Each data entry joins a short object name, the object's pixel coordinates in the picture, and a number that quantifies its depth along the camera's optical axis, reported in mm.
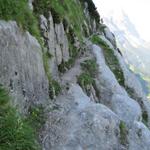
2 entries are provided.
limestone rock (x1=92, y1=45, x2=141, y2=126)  9178
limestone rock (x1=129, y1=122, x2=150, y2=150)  7167
